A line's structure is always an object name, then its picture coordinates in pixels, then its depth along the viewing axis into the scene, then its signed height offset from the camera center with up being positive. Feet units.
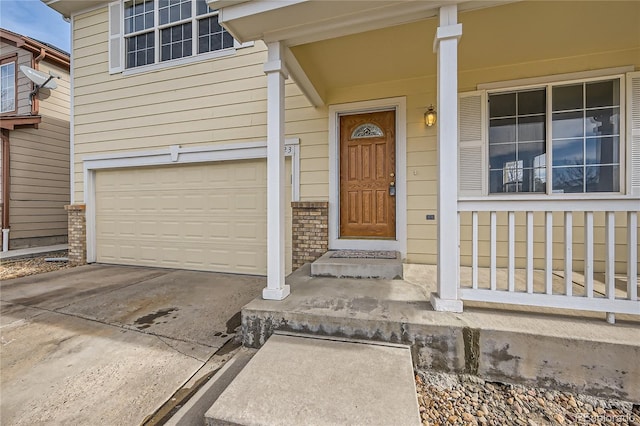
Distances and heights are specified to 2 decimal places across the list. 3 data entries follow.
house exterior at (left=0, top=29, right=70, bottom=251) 21.35 +5.28
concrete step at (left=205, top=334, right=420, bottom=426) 4.51 -3.18
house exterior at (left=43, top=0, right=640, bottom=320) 7.22 +3.43
